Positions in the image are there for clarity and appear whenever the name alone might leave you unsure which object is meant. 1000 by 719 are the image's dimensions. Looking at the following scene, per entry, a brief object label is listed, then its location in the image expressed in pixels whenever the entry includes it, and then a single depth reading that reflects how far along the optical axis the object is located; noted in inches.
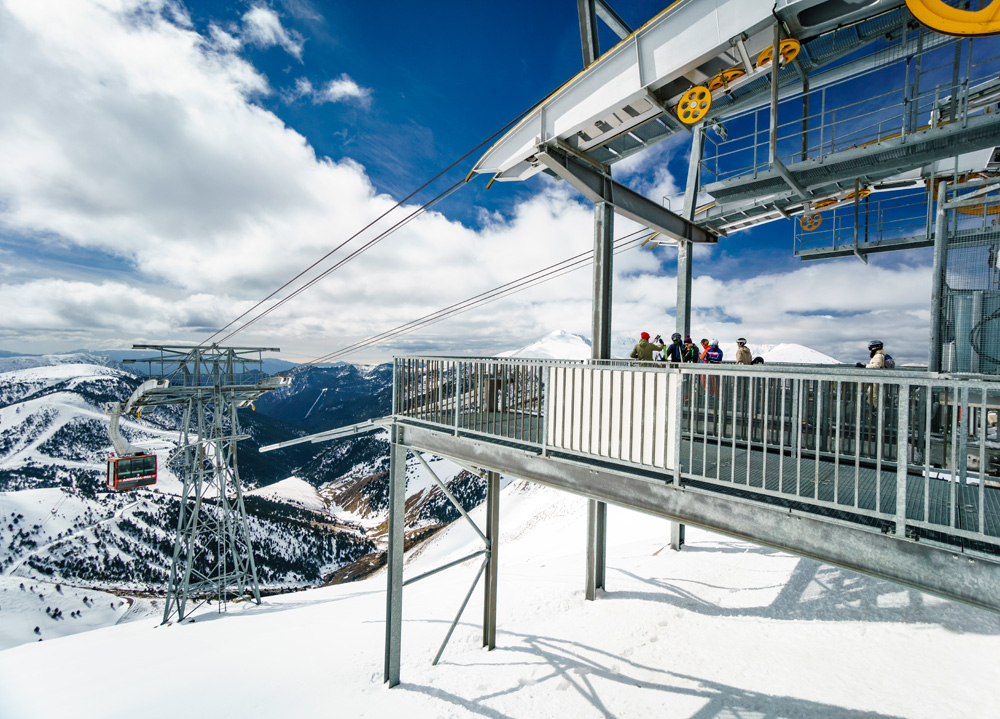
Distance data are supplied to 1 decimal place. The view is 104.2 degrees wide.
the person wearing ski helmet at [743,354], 379.6
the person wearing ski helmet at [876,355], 305.0
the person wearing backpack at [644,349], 336.8
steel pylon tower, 672.4
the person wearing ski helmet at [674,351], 334.4
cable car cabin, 691.4
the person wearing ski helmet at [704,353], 371.9
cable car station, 145.7
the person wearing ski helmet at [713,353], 369.4
